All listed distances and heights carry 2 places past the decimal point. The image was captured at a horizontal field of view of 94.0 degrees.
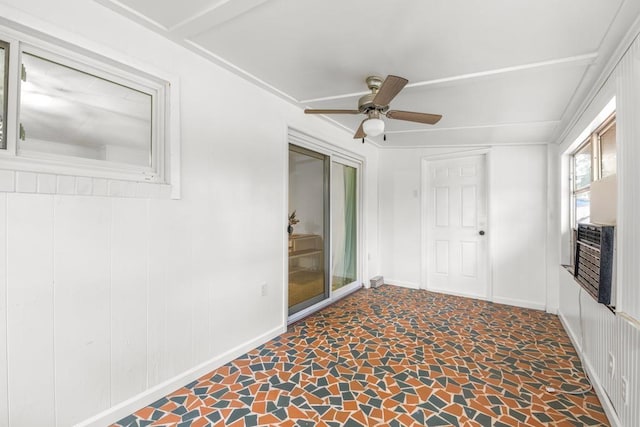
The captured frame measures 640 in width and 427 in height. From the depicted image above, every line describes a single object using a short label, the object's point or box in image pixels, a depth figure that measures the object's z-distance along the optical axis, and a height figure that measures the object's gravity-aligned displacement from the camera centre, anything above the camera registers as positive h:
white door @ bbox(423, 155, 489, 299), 4.33 -0.19
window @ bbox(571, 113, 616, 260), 2.26 +0.45
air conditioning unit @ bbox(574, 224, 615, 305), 1.85 -0.33
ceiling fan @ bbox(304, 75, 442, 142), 2.10 +0.78
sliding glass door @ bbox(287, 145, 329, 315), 3.38 -0.16
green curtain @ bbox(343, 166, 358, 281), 4.44 -0.16
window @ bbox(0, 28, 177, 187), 1.42 +0.55
